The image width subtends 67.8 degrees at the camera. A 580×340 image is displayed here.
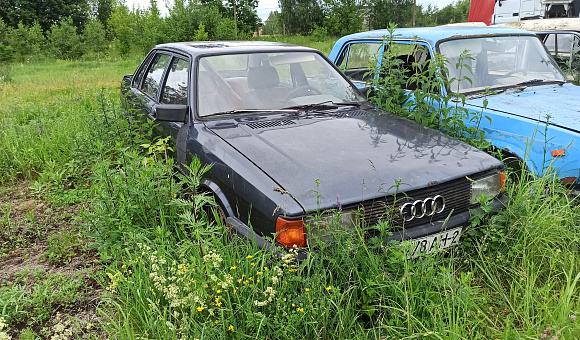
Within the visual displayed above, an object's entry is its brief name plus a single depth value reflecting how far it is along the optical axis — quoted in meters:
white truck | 12.38
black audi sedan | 2.34
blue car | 3.20
